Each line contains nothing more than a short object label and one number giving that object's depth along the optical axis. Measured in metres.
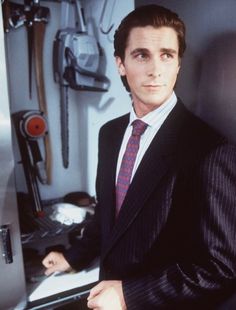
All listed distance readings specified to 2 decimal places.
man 0.71
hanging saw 1.34
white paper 1.11
